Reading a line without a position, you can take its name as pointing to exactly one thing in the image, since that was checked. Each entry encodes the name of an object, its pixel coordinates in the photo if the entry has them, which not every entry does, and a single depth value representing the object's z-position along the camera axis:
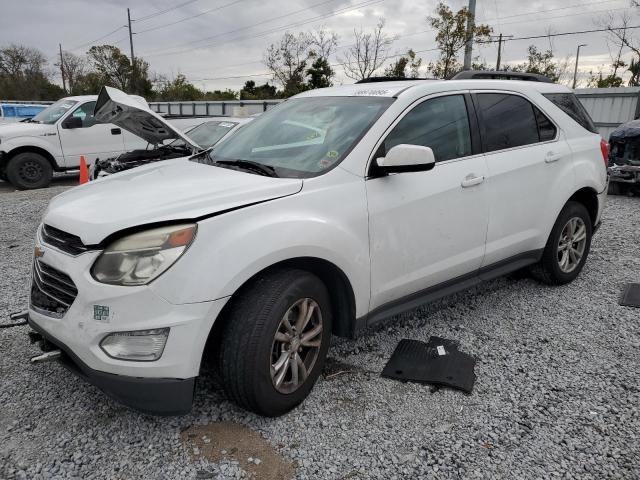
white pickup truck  9.89
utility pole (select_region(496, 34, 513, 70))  36.10
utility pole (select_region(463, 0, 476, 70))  17.95
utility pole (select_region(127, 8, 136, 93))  44.72
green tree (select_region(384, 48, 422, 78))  22.58
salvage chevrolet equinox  2.18
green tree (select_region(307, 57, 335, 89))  31.41
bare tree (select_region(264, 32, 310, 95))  32.41
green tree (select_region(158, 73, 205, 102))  48.62
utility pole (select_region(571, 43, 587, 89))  42.56
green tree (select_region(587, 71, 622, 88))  32.31
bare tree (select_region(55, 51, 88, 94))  52.19
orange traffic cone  6.86
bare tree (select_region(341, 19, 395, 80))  26.30
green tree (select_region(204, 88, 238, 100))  48.50
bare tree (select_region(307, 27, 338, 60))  31.34
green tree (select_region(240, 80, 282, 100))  40.84
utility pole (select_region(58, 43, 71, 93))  52.84
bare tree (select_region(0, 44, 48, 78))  45.06
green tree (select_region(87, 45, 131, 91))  44.78
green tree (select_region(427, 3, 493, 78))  18.47
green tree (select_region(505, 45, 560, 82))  33.81
